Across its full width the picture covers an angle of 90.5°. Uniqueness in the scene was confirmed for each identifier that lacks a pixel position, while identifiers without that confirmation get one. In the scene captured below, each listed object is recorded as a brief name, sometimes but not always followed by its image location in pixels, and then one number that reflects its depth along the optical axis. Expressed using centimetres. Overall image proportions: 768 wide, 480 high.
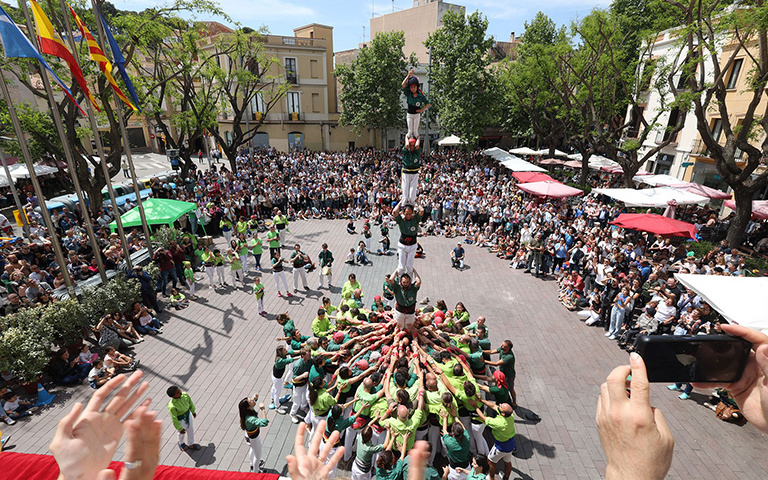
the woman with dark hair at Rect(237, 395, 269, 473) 644
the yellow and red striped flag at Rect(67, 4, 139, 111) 1070
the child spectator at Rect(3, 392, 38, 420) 789
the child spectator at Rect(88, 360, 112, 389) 878
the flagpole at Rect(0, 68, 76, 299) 975
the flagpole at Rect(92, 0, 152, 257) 1183
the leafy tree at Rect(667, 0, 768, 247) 1304
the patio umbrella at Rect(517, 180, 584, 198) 1856
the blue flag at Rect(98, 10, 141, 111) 1142
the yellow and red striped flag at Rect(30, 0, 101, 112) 929
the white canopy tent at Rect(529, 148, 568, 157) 3185
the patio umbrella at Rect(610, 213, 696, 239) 1299
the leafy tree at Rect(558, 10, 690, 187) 1989
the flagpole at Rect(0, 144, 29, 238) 1471
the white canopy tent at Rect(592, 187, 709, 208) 1571
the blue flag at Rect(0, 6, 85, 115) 878
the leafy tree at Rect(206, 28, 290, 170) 2419
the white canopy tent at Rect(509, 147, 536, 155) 3033
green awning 1455
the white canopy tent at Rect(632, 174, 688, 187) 1909
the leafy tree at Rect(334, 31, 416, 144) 3538
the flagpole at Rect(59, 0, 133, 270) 1077
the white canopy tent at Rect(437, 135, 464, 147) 3117
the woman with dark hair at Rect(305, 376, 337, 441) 707
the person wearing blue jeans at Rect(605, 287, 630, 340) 1085
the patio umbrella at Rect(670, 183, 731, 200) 1699
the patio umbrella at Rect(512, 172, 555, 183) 2178
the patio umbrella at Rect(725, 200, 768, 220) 1573
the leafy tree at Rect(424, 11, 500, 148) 3114
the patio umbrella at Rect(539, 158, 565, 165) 2912
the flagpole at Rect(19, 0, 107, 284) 961
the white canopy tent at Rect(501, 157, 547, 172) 2447
